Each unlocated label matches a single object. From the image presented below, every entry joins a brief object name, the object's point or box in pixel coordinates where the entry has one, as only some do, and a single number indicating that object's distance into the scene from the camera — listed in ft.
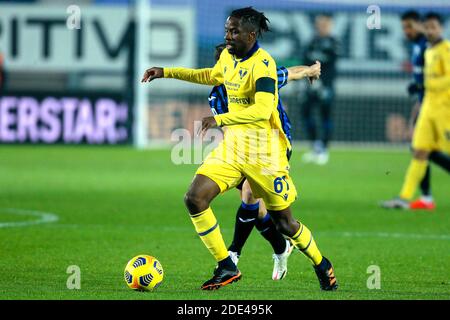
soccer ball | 47.96
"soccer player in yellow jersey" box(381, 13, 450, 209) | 88.63
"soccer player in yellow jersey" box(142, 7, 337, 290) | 49.01
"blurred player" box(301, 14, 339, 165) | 142.82
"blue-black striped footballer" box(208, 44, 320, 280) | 53.62
